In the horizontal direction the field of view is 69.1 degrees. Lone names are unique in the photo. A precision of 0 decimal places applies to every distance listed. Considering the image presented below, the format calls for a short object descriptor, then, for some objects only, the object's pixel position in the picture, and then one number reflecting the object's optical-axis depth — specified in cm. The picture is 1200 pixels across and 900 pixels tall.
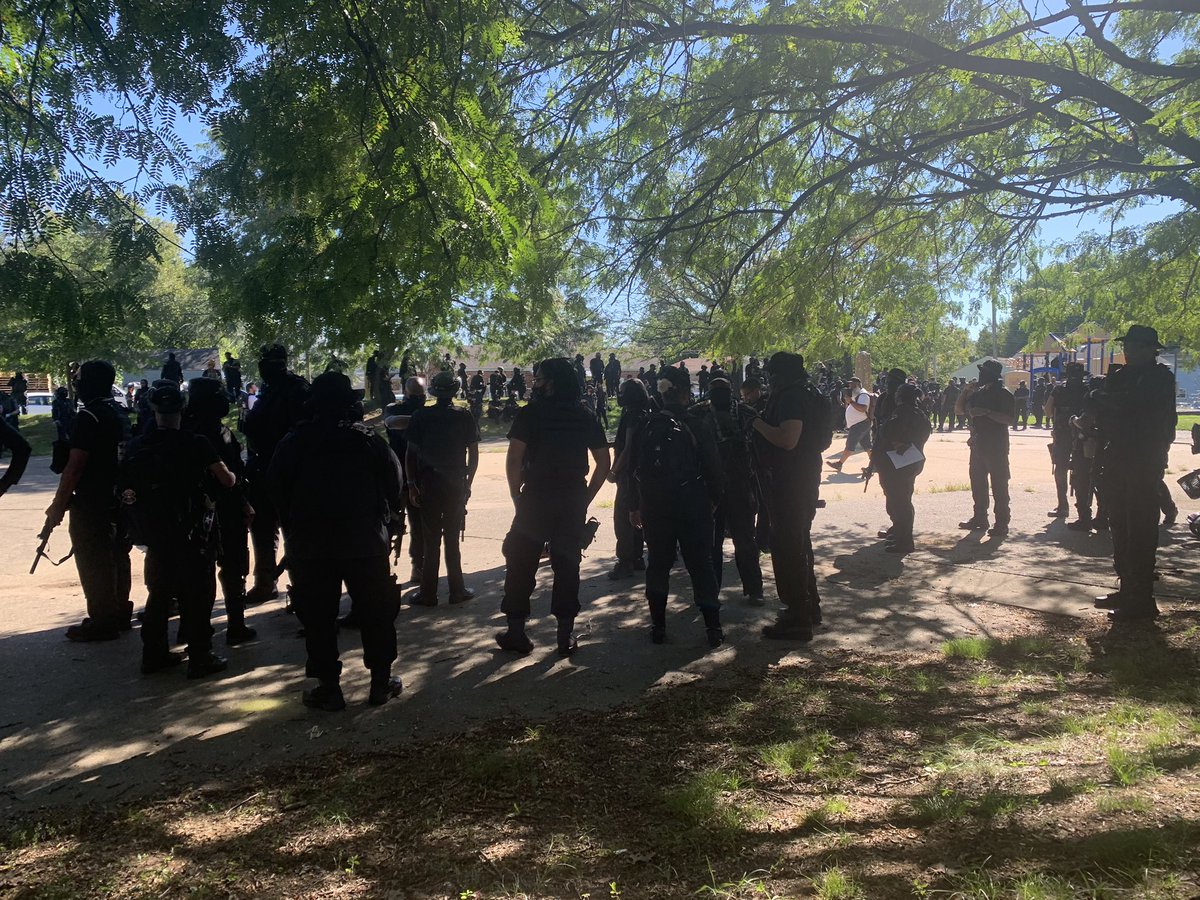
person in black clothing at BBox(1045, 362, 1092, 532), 964
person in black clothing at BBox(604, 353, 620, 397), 3234
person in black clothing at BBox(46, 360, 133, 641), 557
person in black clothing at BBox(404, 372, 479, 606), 655
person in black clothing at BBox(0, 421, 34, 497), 534
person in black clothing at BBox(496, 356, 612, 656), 554
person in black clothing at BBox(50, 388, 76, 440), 2058
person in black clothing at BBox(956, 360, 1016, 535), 905
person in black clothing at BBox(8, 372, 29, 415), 2970
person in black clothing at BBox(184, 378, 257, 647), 576
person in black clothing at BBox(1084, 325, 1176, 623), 591
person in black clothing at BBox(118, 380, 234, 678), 512
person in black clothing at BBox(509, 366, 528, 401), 2956
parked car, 3556
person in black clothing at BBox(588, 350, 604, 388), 2932
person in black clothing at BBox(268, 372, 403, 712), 455
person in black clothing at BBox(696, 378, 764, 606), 674
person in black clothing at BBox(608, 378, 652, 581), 627
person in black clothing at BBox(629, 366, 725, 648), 564
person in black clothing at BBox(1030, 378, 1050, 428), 3050
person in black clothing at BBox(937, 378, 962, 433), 3164
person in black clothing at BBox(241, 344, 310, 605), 624
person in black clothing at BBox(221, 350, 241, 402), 2394
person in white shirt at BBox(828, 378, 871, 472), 1410
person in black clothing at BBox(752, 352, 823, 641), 571
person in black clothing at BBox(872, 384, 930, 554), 849
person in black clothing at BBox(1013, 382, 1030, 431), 3381
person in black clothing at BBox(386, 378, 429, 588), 715
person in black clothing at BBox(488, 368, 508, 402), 3074
